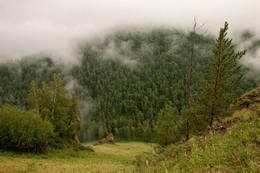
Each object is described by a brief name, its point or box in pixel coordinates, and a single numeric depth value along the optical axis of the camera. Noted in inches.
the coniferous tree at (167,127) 1106.1
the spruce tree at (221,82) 616.7
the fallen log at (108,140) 2605.8
